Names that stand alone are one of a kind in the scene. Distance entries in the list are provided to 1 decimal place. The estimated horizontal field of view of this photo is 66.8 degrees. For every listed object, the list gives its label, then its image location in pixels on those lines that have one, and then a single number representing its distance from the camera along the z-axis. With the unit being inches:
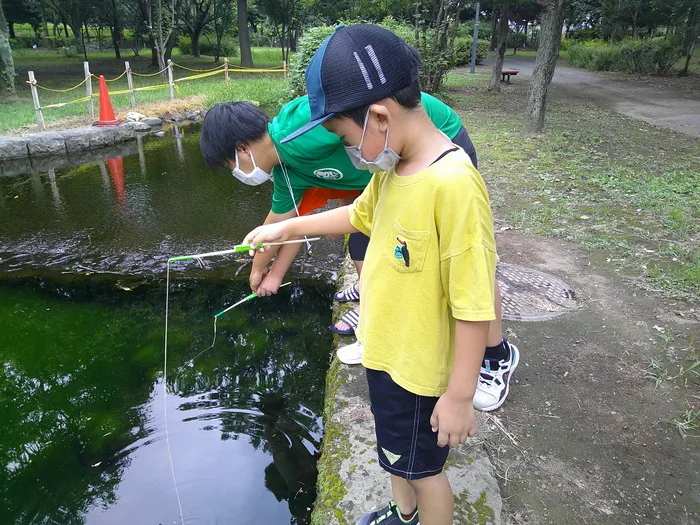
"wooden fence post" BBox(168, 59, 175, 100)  516.1
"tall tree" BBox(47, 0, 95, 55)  1012.7
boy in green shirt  87.5
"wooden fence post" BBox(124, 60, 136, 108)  457.5
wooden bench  652.8
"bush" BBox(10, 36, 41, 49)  1334.9
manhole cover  121.3
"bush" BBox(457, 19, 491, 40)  1193.9
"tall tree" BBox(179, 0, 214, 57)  1041.5
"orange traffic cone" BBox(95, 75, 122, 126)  381.4
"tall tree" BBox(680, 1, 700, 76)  715.5
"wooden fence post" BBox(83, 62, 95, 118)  410.3
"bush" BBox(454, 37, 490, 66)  857.9
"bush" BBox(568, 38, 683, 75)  742.5
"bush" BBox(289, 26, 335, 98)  398.6
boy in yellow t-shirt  48.0
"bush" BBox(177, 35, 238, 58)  1225.4
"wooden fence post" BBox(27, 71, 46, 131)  360.5
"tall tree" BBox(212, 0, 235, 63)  1071.6
